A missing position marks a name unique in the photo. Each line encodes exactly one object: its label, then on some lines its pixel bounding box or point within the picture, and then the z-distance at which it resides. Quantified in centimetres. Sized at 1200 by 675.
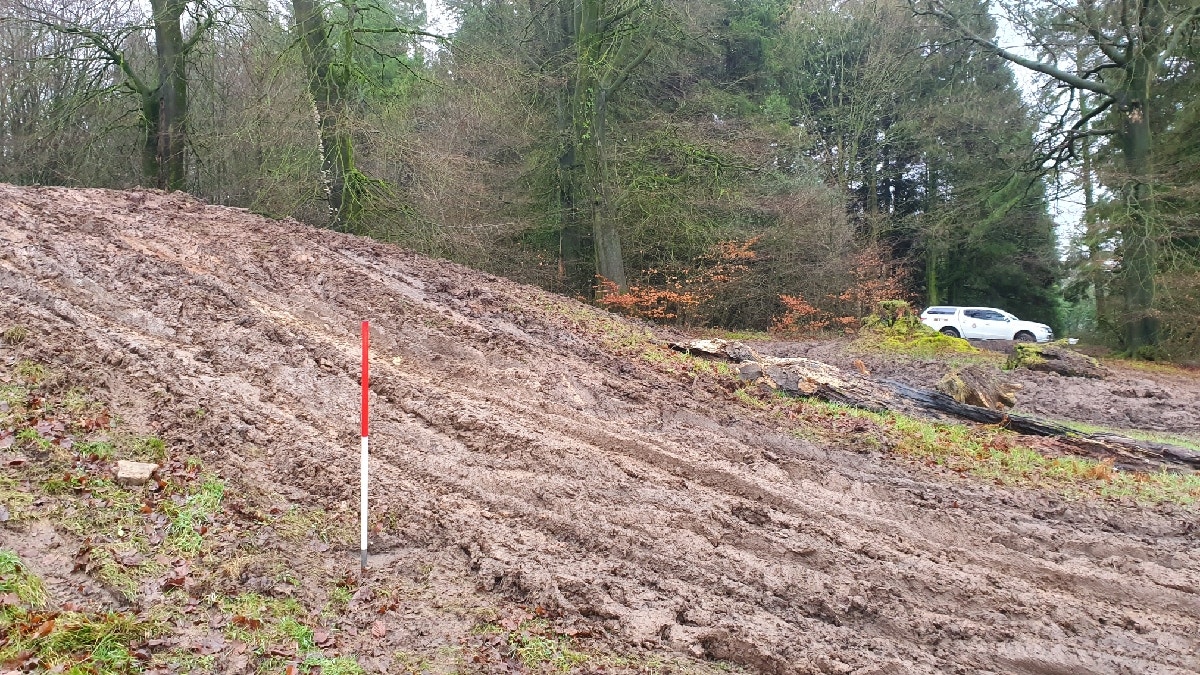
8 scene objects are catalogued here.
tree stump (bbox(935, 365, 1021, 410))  1112
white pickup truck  2775
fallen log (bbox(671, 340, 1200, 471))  918
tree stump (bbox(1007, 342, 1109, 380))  1512
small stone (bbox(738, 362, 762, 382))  1027
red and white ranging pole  448
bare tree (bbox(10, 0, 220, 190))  1495
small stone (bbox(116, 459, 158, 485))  480
